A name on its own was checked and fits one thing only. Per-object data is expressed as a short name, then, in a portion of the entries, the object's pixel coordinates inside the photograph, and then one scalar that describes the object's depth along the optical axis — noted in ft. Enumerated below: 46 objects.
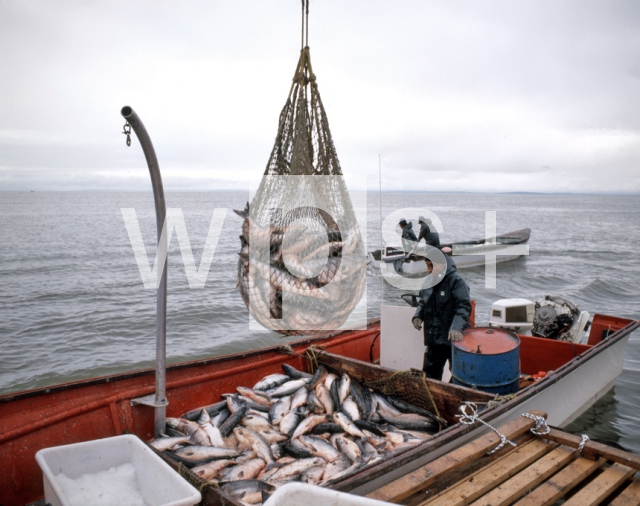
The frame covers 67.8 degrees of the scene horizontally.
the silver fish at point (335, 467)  12.78
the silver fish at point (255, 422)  15.53
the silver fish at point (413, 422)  15.69
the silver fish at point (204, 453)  13.43
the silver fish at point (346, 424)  15.07
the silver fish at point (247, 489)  11.79
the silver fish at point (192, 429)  14.49
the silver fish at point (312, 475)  12.64
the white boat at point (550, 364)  14.93
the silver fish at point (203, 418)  15.53
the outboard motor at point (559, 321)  25.53
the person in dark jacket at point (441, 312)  18.63
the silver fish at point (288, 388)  17.60
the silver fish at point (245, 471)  12.80
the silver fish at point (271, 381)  18.15
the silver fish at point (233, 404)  16.29
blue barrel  16.49
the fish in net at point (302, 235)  13.34
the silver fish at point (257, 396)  17.10
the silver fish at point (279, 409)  15.93
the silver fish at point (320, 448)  13.93
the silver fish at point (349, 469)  12.71
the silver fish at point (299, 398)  16.72
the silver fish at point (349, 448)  13.70
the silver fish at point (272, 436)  14.83
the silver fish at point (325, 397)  16.58
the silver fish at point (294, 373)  19.27
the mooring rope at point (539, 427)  13.75
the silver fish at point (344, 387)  17.10
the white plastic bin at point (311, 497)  7.16
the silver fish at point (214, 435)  14.58
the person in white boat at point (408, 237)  57.17
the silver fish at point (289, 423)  15.36
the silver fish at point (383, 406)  16.52
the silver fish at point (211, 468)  12.77
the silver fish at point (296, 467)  12.94
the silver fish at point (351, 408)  15.99
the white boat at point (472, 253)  64.90
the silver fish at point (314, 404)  16.61
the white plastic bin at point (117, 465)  9.46
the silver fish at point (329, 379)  17.90
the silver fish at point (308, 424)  15.08
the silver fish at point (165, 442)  13.53
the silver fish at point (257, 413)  16.00
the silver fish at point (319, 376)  18.08
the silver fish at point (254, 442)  13.88
